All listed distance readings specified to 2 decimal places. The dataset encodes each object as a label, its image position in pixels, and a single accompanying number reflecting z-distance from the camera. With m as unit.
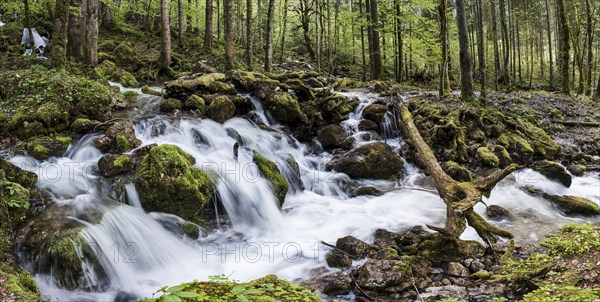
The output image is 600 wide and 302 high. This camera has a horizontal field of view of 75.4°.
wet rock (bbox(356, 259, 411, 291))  5.20
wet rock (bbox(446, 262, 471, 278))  5.45
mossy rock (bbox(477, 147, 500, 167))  10.84
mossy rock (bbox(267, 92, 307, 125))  12.16
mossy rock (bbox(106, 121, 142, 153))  8.37
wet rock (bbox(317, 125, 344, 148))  11.80
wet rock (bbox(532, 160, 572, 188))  10.39
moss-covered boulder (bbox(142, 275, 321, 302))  2.97
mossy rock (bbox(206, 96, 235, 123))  11.15
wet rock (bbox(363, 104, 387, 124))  12.86
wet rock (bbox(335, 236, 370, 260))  6.45
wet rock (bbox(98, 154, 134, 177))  7.60
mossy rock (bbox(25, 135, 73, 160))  7.88
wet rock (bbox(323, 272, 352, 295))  5.32
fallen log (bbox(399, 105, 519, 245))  5.88
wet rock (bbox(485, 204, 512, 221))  8.29
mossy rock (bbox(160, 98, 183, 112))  11.16
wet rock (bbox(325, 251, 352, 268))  6.16
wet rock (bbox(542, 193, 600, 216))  8.30
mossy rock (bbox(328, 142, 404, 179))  10.45
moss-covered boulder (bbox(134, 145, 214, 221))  7.25
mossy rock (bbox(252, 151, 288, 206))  8.89
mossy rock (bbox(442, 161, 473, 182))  10.09
